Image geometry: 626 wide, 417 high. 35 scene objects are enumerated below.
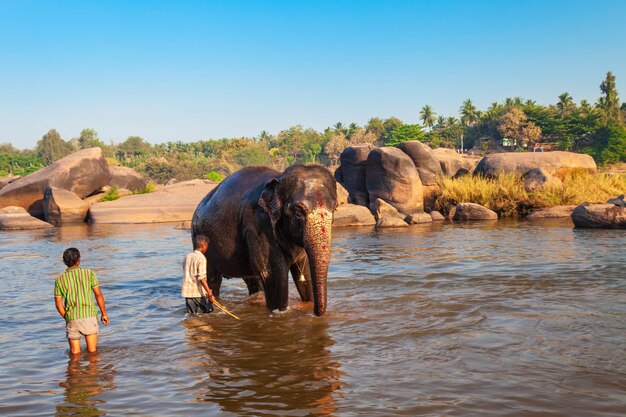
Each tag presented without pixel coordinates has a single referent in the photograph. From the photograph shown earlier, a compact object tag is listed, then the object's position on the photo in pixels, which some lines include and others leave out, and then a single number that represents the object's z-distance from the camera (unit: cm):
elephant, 605
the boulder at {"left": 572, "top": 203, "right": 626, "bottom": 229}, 1606
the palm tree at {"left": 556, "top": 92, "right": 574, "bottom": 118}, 7981
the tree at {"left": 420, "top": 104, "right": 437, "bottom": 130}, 10125
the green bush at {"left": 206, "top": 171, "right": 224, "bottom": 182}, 4925
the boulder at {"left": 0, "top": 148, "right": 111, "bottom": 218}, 2791
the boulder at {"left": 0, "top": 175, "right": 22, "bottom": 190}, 3489
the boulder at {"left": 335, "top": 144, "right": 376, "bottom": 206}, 2548
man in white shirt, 738
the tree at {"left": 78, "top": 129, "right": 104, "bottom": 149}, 9717
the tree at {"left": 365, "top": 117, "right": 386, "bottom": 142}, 8988
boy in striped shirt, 595
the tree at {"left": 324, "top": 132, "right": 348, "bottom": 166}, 8100
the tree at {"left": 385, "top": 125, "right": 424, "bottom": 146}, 7756
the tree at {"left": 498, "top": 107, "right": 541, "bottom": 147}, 6650
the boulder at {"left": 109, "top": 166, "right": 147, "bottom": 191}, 3309
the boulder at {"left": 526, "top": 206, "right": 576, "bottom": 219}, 2000
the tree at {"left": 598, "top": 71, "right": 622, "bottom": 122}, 7069
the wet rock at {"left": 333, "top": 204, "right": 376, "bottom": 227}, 2101
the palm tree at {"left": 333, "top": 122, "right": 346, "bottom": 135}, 10394
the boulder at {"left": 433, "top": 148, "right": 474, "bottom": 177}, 2700
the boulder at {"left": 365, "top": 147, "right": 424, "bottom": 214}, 2312
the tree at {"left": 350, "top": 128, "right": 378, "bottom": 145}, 8312
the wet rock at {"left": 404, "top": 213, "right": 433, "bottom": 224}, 2109
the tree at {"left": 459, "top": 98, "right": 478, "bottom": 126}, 9675
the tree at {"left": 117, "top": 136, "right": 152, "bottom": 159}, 9750
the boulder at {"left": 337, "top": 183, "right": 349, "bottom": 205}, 2293
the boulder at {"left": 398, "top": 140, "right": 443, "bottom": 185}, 2442
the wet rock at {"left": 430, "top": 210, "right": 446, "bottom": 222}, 2180
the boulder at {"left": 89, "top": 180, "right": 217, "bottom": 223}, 2528
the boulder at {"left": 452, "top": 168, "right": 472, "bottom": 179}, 2556
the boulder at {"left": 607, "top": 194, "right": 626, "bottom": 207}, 1682
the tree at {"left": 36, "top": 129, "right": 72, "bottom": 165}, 8350
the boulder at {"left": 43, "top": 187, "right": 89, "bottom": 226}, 2575
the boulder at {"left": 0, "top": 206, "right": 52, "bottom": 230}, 2361
